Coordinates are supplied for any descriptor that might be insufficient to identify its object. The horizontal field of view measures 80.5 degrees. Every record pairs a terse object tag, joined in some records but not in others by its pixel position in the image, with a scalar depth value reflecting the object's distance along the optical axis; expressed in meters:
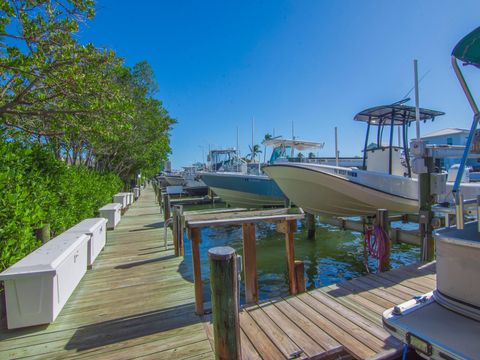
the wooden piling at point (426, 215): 5.78
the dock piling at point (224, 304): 2.26
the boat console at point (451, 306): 2.09
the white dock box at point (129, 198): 16.50
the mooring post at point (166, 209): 9.43
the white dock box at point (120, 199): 13.48
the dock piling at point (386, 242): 5.92
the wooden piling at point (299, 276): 4.29
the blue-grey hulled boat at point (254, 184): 14.51
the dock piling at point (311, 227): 10.50
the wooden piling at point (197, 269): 3.59
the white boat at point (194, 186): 28.80
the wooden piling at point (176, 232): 6.25
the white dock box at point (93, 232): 5.36
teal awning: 2.68
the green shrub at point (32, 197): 3.76
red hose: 5.92
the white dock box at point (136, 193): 24.58
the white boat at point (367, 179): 7.55
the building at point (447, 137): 27.39
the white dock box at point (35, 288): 3.08
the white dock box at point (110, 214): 9.22
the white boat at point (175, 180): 38.16
